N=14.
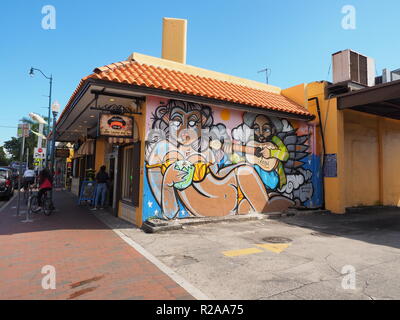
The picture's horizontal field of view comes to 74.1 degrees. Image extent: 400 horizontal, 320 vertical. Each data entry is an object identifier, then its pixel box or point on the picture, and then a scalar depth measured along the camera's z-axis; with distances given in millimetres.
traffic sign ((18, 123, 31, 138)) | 9594
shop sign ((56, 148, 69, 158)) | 21234
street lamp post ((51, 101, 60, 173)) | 12398
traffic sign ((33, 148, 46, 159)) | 19916
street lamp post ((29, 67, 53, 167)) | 18764
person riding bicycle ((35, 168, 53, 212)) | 9906
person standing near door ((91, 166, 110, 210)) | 11359
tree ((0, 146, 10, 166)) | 62888
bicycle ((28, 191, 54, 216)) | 9766
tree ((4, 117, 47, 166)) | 53328
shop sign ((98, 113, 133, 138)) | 7541
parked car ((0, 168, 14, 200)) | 14172
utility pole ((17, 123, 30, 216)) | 9522
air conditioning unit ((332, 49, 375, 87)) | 10609
